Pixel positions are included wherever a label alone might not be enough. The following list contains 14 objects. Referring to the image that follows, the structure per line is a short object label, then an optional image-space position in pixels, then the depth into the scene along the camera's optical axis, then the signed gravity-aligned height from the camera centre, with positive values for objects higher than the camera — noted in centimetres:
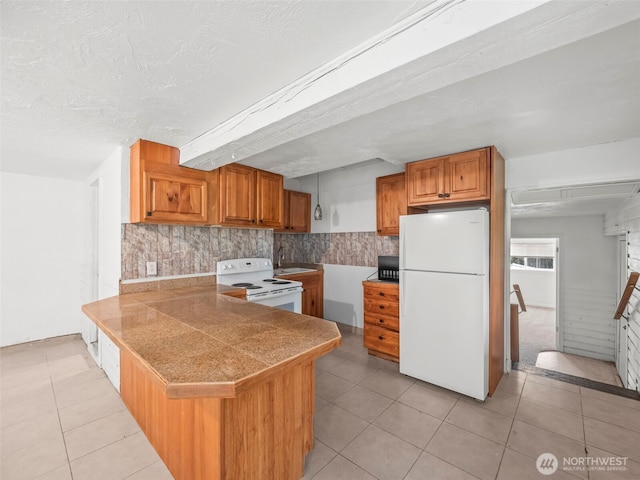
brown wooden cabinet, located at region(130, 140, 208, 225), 232 +45
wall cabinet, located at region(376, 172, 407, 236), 346 +47
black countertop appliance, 356 -38
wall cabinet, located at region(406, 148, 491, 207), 248 +59
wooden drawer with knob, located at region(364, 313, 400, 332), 312 -97
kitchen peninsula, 100 -50
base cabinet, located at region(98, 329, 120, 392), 252 -119
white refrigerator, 240 -58
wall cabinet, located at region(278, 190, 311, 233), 433 +43
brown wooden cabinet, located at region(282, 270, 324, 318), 407 -82
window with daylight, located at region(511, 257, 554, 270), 763 -67
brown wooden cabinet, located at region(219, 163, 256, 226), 286 +47
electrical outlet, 256 -29
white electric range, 291 -53
